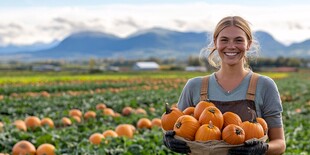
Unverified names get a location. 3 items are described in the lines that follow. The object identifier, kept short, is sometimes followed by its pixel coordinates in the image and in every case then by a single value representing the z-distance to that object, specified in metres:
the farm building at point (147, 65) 141.57
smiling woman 3.81
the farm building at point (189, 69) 102.12
